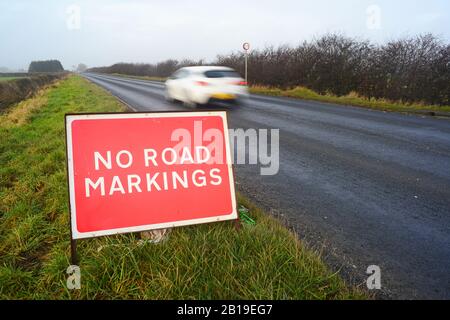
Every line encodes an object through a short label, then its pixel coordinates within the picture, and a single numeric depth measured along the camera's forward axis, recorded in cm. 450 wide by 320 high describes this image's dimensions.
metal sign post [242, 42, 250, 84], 2127
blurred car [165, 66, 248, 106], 1198
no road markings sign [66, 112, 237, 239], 273
